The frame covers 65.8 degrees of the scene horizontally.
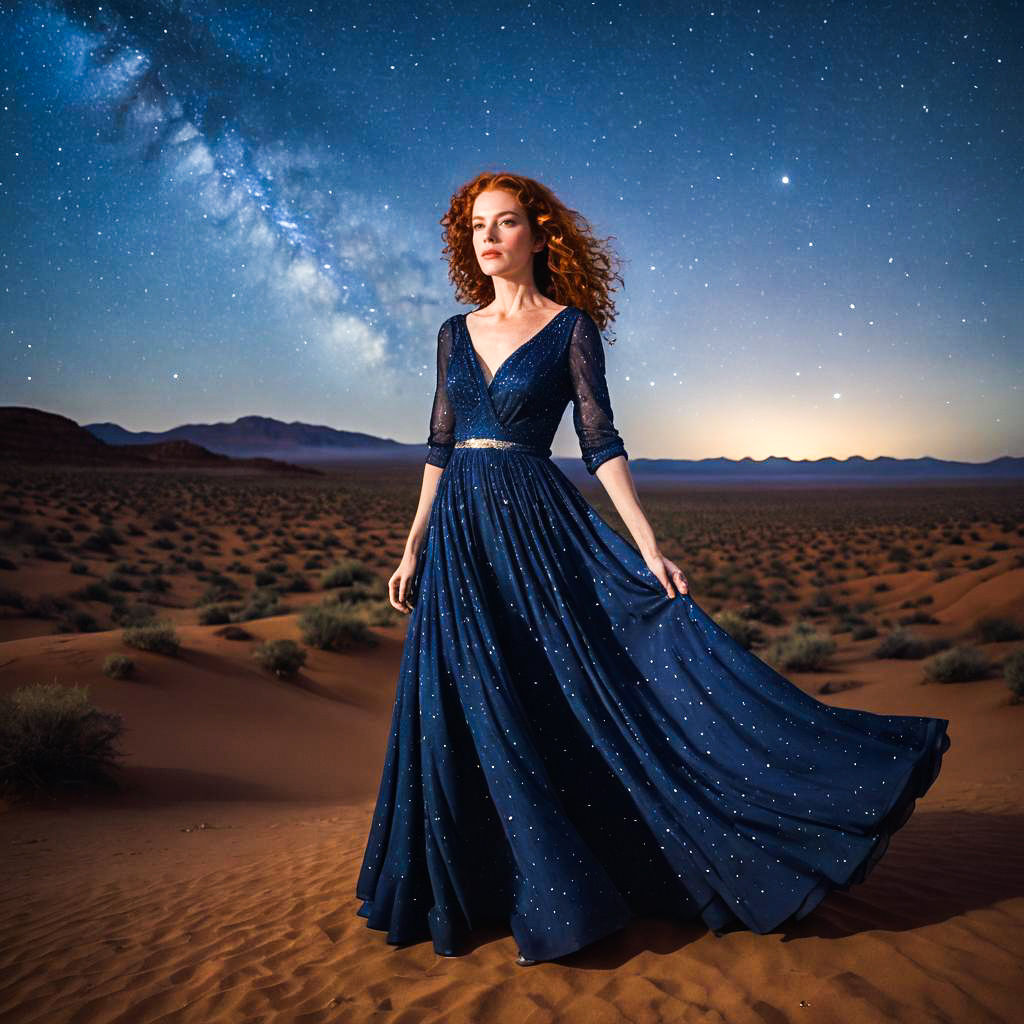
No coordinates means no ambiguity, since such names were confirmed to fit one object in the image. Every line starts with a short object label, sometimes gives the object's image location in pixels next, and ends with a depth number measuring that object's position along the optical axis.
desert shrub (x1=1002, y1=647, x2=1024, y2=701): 9.31
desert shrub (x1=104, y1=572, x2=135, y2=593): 18.52
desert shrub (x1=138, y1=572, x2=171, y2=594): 19.12
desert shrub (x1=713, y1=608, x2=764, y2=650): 14.30
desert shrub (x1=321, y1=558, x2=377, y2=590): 20.69
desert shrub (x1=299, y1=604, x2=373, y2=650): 12.09
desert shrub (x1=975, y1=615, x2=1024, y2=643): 13.02
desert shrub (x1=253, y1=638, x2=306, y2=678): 10.59
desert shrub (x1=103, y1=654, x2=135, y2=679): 9.11
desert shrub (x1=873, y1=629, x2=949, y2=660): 13.33
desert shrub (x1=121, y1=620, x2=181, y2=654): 9.87
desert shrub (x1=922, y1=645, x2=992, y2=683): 10.57
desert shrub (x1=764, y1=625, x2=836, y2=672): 12.62
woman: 2.65
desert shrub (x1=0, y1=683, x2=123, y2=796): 6.34
